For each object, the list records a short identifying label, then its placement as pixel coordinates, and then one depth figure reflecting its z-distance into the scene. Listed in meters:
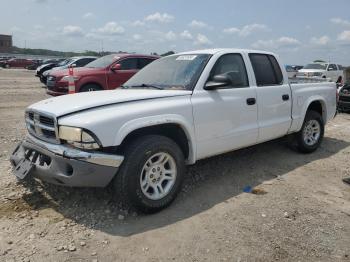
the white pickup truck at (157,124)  3.59
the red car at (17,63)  46.41
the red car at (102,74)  10.91
